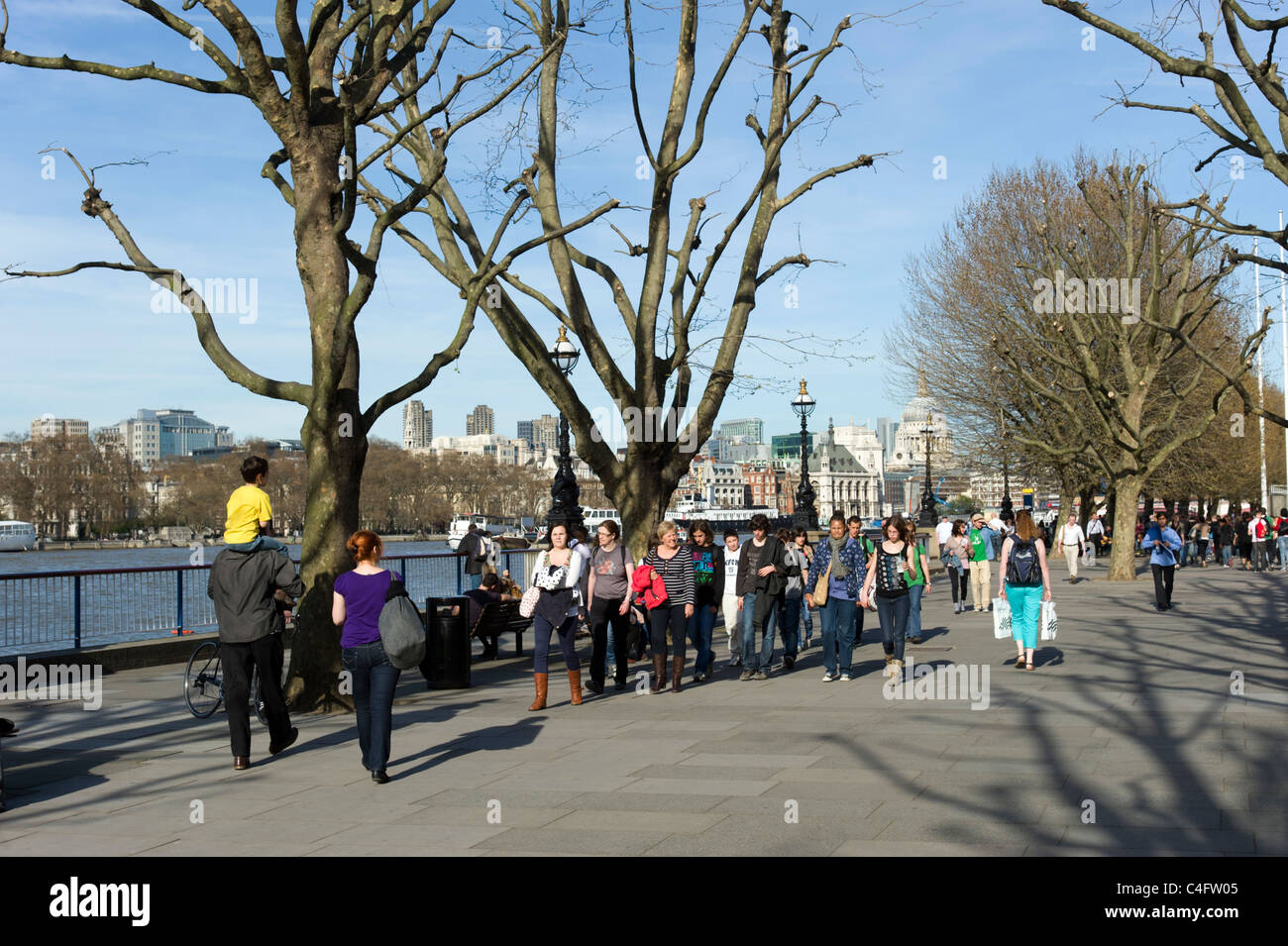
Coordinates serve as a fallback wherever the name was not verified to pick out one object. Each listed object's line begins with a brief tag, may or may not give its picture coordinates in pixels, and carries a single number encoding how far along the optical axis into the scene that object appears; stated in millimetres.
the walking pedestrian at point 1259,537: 36719
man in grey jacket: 9219
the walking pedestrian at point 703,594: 14062
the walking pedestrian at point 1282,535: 36375
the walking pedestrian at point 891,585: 13781
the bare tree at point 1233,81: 11867
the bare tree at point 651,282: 17531
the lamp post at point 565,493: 25672
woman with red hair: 8531
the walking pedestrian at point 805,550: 17359
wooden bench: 15930
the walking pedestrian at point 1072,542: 32100
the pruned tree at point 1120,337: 31172
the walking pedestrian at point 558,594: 11750
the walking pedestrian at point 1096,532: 45969
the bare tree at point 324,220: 11266
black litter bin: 13414
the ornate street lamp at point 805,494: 40500
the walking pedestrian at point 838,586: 13680
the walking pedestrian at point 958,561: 23453
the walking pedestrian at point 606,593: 13117
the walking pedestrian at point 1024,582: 13875
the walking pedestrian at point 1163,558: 21875
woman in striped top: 13219
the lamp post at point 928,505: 48344
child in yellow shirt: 9336
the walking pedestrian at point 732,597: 15105
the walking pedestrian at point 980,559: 22797
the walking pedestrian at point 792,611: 15016
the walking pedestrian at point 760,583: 13938
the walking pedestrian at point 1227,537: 43438
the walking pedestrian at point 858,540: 14141
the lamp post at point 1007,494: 45819
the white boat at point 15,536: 95250
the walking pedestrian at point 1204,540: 43531
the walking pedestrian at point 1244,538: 38406
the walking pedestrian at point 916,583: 16906
